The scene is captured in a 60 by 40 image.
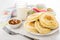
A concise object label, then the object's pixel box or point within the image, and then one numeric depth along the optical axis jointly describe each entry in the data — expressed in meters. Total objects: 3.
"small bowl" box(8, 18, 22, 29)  0.65
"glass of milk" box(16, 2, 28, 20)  0.72
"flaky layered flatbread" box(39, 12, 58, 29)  0.58
